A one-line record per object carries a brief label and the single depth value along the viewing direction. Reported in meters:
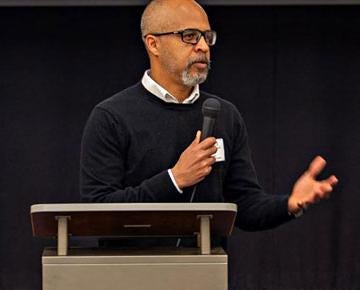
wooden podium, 4.00
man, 5.16
